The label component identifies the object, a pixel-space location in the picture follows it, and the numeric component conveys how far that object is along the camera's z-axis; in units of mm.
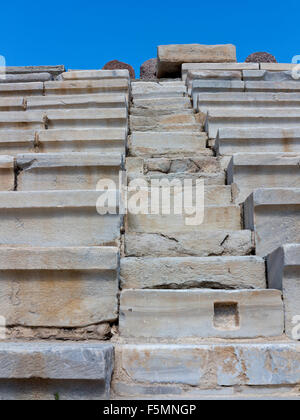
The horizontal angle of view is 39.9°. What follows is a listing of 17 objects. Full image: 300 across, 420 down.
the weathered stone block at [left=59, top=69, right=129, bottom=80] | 5074
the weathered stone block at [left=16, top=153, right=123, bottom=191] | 2562
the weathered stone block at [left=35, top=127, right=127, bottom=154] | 3092
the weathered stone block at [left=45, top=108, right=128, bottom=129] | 3496
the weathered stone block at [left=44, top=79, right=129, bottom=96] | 4535
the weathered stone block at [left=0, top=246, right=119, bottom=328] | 1864
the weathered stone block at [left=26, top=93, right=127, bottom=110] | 3938
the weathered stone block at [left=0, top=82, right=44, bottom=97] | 4582
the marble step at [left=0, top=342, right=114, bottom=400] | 1373
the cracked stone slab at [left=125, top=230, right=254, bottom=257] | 2170
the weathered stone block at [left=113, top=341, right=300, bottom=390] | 1562
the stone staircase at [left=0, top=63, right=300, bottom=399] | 1549
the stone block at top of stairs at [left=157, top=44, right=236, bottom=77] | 5738
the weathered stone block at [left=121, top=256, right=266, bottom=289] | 1990
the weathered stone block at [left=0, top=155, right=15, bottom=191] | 2596
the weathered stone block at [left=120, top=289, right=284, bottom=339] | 1793
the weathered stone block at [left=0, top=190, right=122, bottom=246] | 2160
